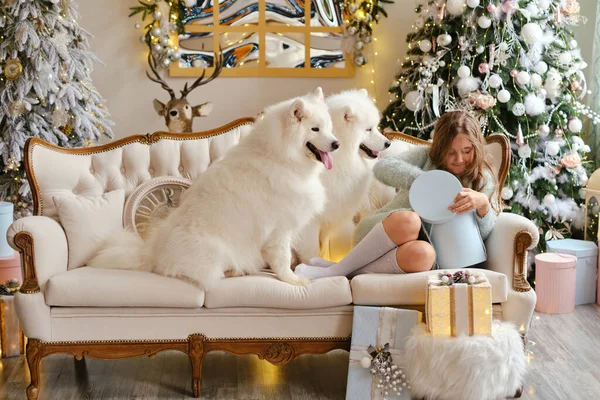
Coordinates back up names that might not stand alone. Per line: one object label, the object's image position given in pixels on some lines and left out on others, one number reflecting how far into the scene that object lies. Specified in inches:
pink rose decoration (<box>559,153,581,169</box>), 172.4
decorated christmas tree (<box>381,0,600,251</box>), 171.5
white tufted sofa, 110.6
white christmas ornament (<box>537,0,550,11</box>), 172.2
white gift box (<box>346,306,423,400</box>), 108.7
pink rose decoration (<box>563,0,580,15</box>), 175.8
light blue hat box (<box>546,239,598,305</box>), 164.6
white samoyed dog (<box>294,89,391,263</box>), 126.6
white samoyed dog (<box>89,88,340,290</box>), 111.9
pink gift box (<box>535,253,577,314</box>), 157.2
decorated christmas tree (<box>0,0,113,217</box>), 173.2
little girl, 115.3
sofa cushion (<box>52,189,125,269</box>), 121.6
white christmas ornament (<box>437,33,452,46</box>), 174.2
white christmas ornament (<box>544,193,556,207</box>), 171.5
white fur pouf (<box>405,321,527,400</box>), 101.9
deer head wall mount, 192.5
